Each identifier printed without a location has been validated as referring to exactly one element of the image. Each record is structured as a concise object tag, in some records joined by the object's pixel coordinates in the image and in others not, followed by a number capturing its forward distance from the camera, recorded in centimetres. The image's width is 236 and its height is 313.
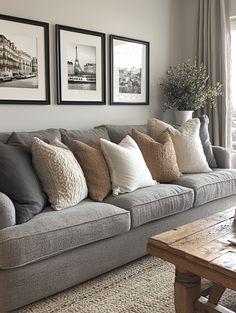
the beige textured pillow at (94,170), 252
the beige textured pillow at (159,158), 295
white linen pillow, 260
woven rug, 195
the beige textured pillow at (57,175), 227
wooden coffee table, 142
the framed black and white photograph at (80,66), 318
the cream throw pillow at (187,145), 323
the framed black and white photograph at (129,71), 362
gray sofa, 182
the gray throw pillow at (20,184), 206
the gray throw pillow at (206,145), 350
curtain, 401
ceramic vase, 387
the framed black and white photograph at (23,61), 281
